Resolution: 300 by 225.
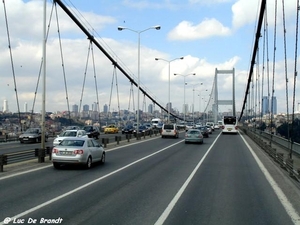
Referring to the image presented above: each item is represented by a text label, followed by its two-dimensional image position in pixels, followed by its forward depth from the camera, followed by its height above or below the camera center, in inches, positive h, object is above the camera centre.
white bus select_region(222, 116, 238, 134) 2778.1 -28.0
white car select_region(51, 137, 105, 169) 689.0 -55.5
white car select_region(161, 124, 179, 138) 2053.4 -53.1
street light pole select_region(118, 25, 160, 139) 1913.4 +413.4
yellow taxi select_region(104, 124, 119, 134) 2775.6 -70.4
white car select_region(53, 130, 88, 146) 1273.0 -43.5
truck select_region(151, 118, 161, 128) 4076.8 -12.3
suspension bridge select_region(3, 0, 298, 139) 795.0 +239.7
